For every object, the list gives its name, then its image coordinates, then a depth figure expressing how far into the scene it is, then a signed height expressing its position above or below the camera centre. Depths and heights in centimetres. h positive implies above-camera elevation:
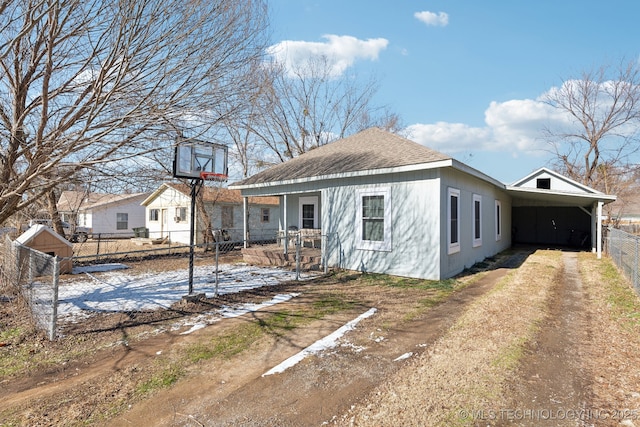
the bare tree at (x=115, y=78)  473 +223
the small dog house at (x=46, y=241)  874 -62
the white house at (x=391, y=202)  814 +46
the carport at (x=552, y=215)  1468 +14
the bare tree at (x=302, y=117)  2112 +666
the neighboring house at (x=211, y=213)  1947 +34
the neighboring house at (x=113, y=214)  2644 +34
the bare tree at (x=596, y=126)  2394 +671
